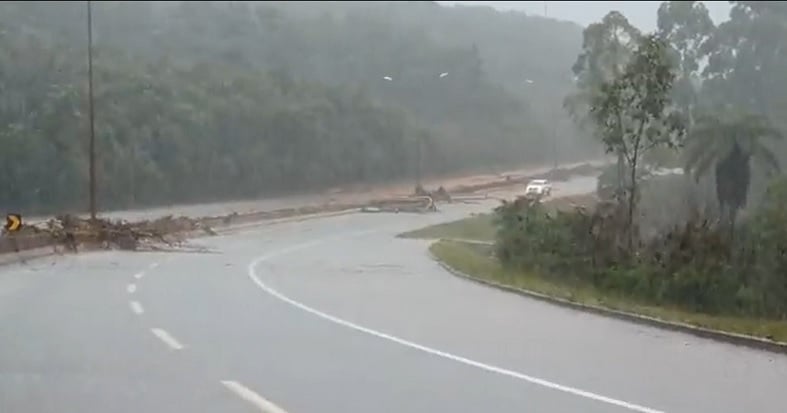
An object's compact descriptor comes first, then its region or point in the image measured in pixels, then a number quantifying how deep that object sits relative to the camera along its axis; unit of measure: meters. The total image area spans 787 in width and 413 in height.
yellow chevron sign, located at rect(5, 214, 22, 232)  36.66
